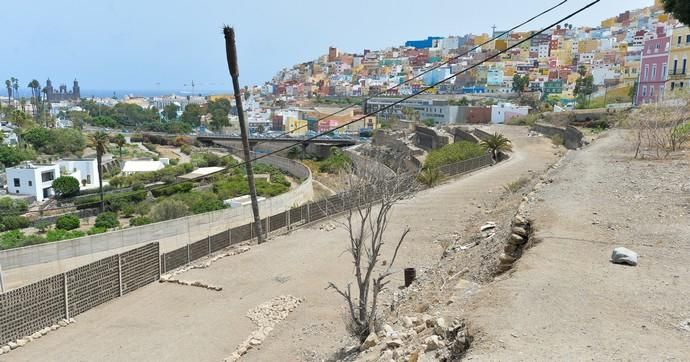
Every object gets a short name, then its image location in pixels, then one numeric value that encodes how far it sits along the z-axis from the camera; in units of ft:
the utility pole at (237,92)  55.77
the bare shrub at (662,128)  56.34
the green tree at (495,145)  101.19
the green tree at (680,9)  60.39
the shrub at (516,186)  58.26
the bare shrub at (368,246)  25.95
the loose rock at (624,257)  24.04
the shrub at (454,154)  96.73
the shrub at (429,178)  79.87
